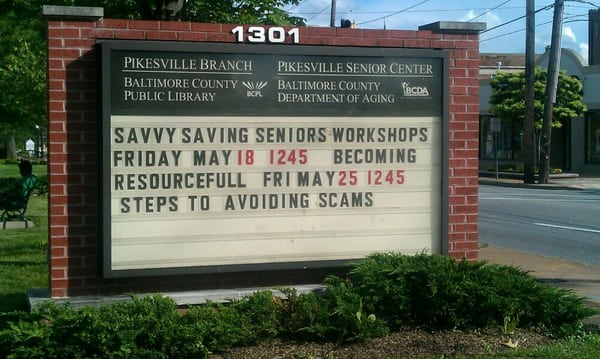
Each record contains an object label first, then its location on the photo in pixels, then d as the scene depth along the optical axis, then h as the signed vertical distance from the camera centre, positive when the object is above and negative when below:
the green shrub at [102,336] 5.45 -1.29
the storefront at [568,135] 41.28 +0.80
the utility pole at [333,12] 39.39 +6.82
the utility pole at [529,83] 33.38 +2.77
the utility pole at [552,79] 32.78 +2.90
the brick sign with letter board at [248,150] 6.36 -0.01
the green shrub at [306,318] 6.08 -1.30
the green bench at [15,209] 16.41 -1.25
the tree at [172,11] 9.93 +1.82
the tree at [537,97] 38.75 +2.60
